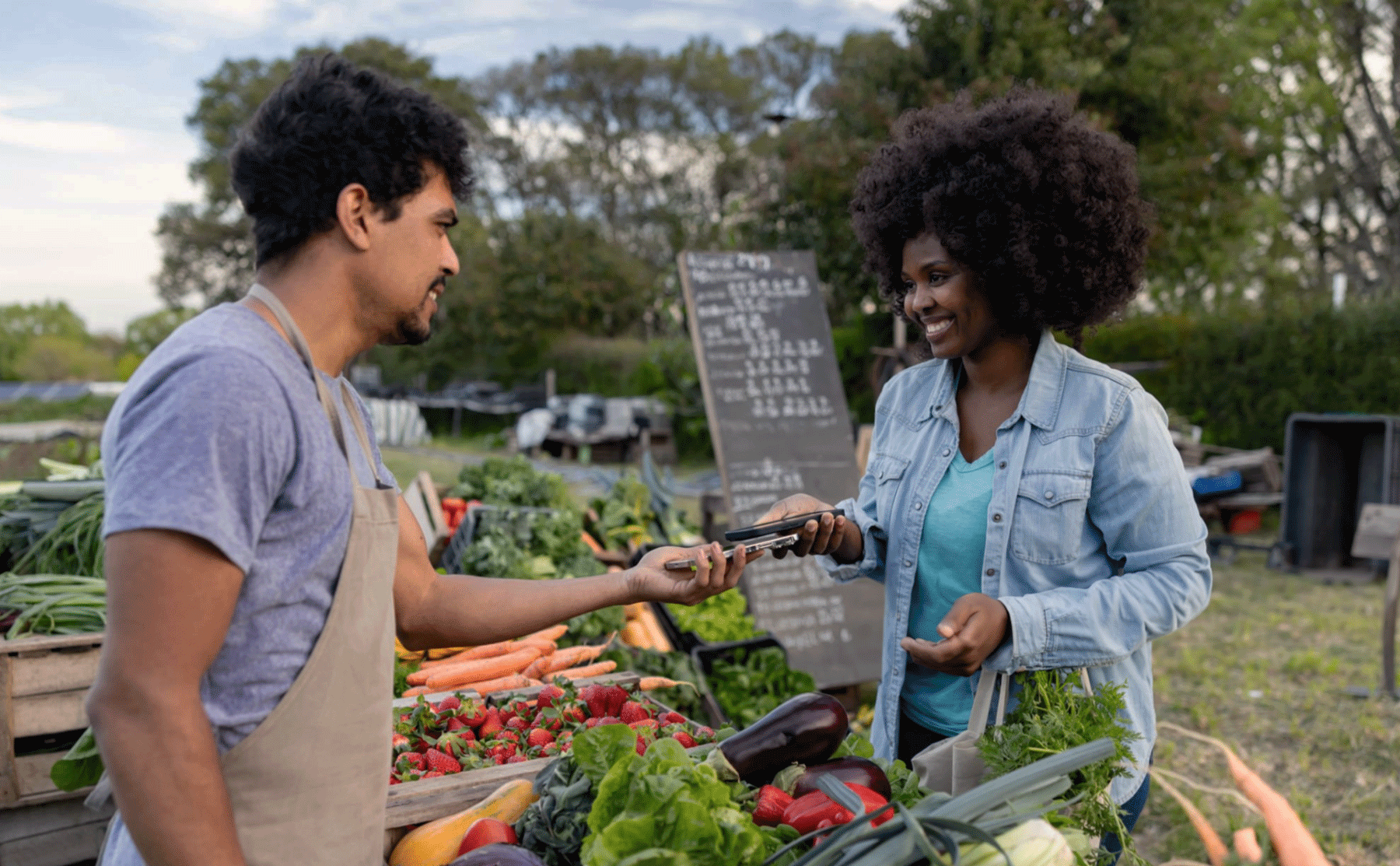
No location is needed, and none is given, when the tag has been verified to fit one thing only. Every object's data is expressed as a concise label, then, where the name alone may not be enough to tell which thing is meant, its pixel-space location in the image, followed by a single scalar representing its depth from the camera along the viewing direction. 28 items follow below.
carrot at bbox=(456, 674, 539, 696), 3.46
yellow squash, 1.99
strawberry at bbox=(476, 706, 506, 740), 2.70
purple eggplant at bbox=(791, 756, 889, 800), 1.78
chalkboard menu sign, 5.43
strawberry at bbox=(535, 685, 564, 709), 2.82
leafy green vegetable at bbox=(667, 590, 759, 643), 4.79
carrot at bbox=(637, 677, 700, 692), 3.50
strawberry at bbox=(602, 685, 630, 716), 2.73
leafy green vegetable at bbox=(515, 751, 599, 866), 1.70
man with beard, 1.07
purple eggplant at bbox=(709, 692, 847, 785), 1.88
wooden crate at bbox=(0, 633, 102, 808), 2.89
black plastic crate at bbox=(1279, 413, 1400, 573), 8.89
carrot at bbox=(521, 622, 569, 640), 3.99
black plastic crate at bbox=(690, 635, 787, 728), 4.18
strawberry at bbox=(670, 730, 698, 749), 2.28
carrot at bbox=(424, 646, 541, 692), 3.55
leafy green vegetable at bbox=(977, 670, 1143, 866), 1.60
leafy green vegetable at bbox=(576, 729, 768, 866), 1.36
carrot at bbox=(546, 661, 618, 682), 3.62
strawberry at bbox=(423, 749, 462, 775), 2.38
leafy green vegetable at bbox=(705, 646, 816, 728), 4.07
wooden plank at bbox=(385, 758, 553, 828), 2.10
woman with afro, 1.94
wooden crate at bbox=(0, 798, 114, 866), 2.94
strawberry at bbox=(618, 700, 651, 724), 2.60
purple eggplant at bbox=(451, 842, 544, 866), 1.60
